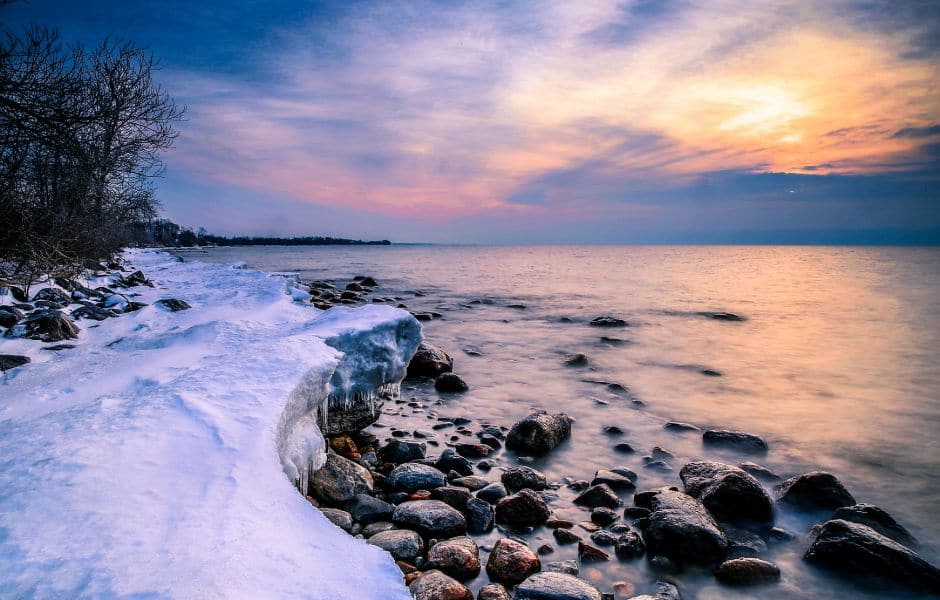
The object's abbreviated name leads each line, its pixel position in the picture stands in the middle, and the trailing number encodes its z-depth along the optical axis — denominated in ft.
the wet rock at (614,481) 14.84
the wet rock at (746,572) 10.68
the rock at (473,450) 16.89
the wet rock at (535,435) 17.43
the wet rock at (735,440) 19.08
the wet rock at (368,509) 11.84
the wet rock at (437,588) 8.91
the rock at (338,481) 12.35
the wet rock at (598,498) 13.65
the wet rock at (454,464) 15.23
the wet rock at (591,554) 11.14
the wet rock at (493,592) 9.21
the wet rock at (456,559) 10.06
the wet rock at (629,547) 11.34
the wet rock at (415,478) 13.62
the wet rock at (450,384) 24.84
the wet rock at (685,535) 11.24
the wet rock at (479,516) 12.09
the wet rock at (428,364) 26.86
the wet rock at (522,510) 12.43
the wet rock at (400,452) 15.87
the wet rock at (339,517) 11.12
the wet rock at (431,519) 11.48
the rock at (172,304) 33.63
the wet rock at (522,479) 14.44
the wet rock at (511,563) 10.07
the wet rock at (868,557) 10.73
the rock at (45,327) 21.04
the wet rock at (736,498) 13.28
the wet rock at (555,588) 8.94
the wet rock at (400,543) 10.34
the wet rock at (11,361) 17.33
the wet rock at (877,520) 12.76
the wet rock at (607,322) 50.08
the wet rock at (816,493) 14.02
